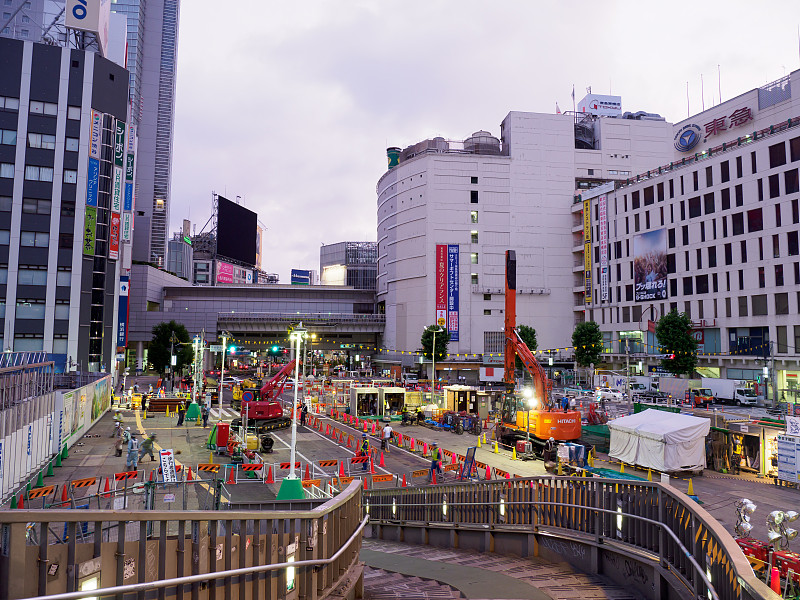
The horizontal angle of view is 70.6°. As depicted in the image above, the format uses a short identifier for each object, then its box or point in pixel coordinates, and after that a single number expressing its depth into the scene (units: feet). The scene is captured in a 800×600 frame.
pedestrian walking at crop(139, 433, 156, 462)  82.43
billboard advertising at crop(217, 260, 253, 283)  486.79
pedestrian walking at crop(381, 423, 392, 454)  103.03
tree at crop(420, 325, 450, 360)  288.30
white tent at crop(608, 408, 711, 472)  83.46
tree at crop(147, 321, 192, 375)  270.67
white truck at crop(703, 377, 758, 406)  166.17
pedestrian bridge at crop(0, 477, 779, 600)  13.23
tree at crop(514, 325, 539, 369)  274.16
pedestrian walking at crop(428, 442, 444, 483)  93.41
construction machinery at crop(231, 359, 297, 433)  122.52
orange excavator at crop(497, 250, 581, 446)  100.53
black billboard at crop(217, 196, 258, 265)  465.88
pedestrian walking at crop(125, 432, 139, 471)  77.46
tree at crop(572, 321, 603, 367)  248.11
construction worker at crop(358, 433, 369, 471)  90.69
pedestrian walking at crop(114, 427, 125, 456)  93.85
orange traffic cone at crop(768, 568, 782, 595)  34.99
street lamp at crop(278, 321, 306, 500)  49.34
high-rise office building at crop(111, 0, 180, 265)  399.65
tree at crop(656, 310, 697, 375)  198.49
